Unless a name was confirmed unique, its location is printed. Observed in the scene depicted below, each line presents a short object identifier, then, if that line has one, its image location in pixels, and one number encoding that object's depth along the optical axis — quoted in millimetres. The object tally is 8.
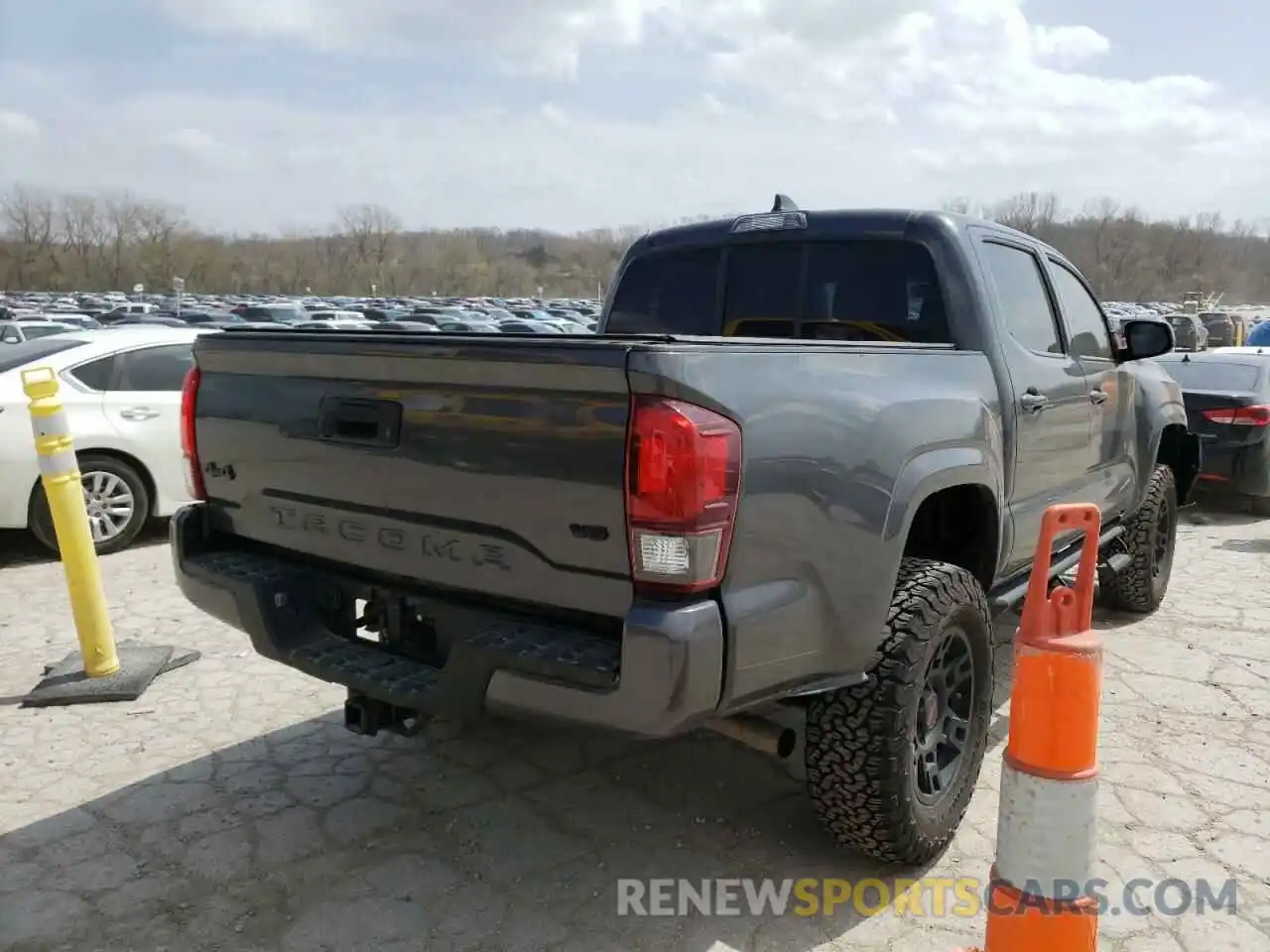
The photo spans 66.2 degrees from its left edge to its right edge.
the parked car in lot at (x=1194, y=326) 28812
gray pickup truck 2195
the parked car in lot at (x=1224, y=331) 36281
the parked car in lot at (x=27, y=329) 23484
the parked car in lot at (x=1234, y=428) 8586
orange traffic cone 1835
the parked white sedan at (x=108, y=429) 6309
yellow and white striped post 4188
